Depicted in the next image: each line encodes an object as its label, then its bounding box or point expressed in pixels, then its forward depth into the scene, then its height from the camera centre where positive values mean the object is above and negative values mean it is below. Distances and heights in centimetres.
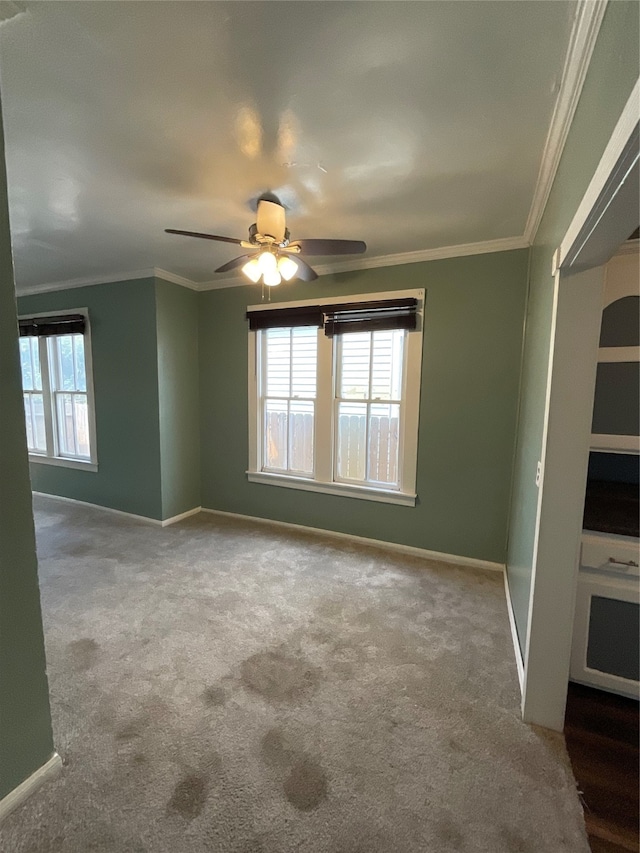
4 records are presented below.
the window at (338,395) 327 -12
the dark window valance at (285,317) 349 +59
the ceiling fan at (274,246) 217 +77
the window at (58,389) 429 -13
